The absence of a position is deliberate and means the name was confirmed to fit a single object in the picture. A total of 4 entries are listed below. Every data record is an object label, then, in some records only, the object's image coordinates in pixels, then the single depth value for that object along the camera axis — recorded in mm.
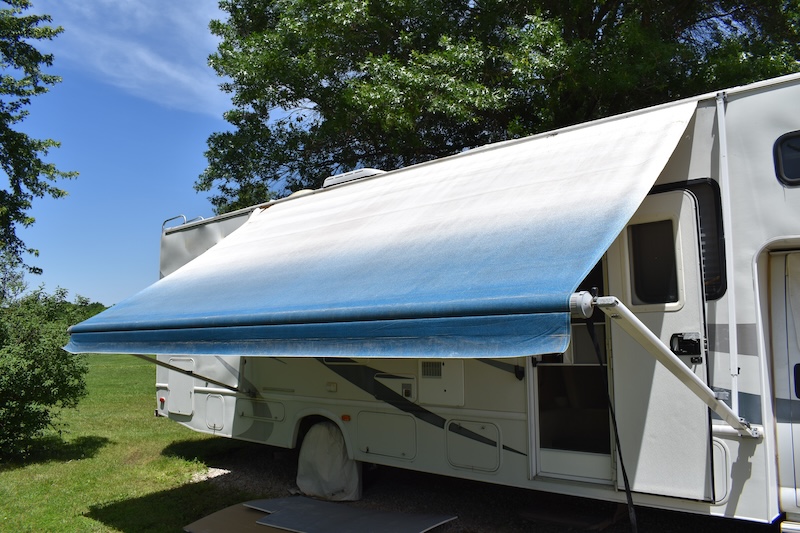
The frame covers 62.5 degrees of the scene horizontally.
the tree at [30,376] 7641
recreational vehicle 3305
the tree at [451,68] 8688
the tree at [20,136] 18219
